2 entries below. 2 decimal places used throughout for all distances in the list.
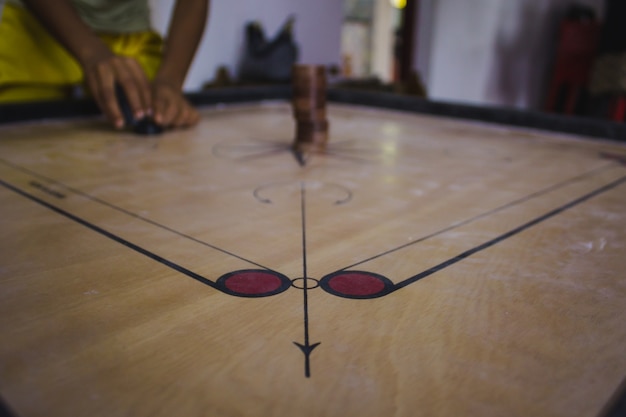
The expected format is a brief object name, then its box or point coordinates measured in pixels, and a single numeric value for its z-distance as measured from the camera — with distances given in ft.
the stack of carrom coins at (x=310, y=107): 1.56
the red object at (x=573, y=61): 5.79
